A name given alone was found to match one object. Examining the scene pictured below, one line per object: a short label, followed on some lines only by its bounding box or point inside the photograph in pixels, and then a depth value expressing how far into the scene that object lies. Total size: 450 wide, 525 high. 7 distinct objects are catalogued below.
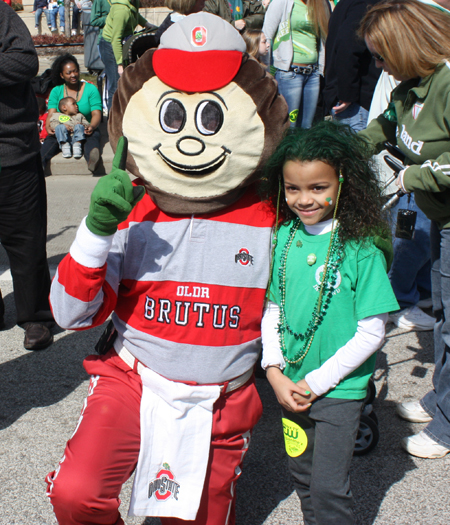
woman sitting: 7.23
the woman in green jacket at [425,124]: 2.10
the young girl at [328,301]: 1.71
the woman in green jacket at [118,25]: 7.20
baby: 7.33
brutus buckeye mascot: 1.79
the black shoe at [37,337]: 3.35
